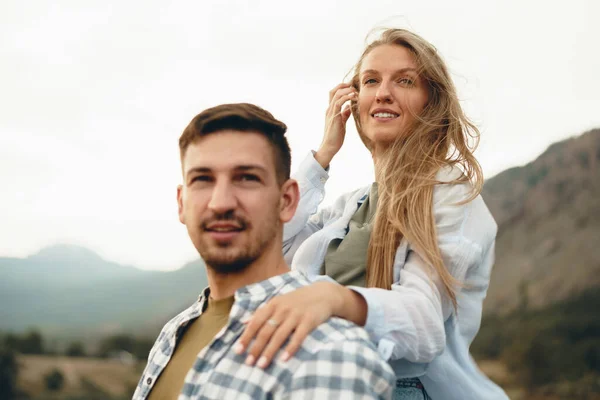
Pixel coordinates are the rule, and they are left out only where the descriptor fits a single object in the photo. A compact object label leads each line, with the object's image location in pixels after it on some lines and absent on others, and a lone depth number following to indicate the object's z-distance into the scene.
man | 1.54
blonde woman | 1.87
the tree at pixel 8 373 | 14.01
